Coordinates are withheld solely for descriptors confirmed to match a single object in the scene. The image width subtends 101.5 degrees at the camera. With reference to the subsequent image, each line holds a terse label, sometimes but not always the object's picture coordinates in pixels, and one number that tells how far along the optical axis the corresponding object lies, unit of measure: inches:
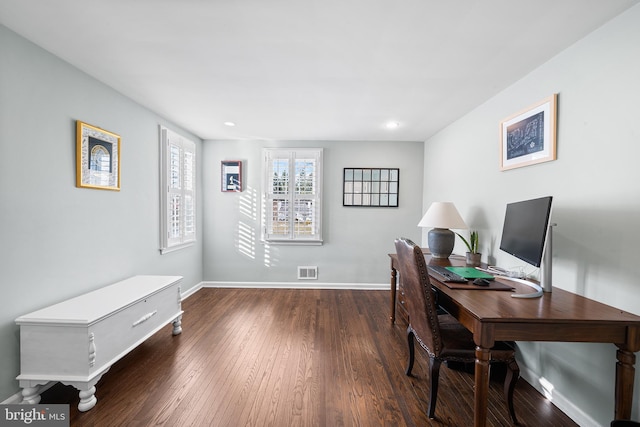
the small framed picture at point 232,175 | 162.4
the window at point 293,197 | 163.0
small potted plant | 94.3
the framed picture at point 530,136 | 71.8
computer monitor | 58.4
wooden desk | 47.6
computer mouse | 67.9
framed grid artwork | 163.9
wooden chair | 60.3
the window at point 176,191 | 125.5
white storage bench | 64.6
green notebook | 74.9
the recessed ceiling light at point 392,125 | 129.2
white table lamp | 99.9
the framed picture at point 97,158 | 81.7
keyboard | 71.0
